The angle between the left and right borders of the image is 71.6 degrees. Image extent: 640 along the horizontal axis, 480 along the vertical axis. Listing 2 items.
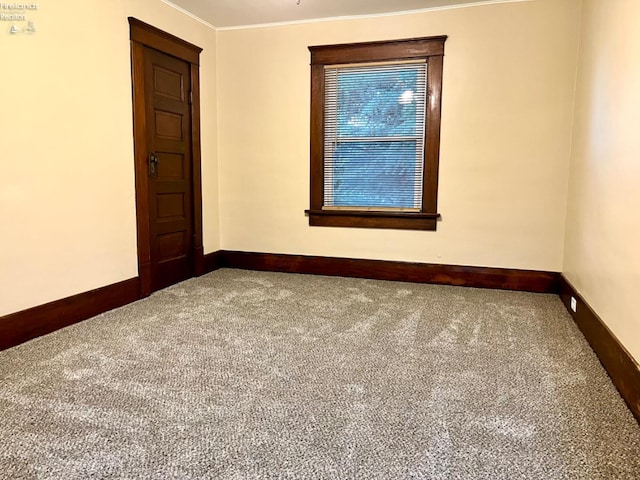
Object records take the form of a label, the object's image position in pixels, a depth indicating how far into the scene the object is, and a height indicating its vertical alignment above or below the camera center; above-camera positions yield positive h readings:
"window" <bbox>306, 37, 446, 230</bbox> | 4.13 +0.42
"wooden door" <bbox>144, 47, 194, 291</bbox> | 3.80 +0.08
